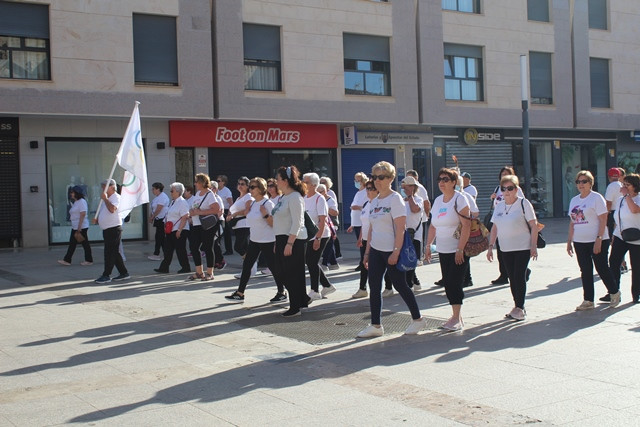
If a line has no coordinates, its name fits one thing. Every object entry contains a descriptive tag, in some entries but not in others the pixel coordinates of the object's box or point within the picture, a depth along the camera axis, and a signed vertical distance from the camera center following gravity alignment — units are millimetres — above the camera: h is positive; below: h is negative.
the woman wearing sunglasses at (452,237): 8109 -389
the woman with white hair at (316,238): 10430 -456
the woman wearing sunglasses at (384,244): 7742 -414
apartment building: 20703 +3658
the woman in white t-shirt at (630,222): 9547 -341
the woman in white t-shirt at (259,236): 9922 -375
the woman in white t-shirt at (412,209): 11000 -107
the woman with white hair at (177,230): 13133 -351
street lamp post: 25047 +2502
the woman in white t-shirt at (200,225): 12547 -266
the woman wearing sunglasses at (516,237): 8570 -433
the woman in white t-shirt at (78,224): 16328 -234
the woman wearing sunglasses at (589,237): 9188 -494
